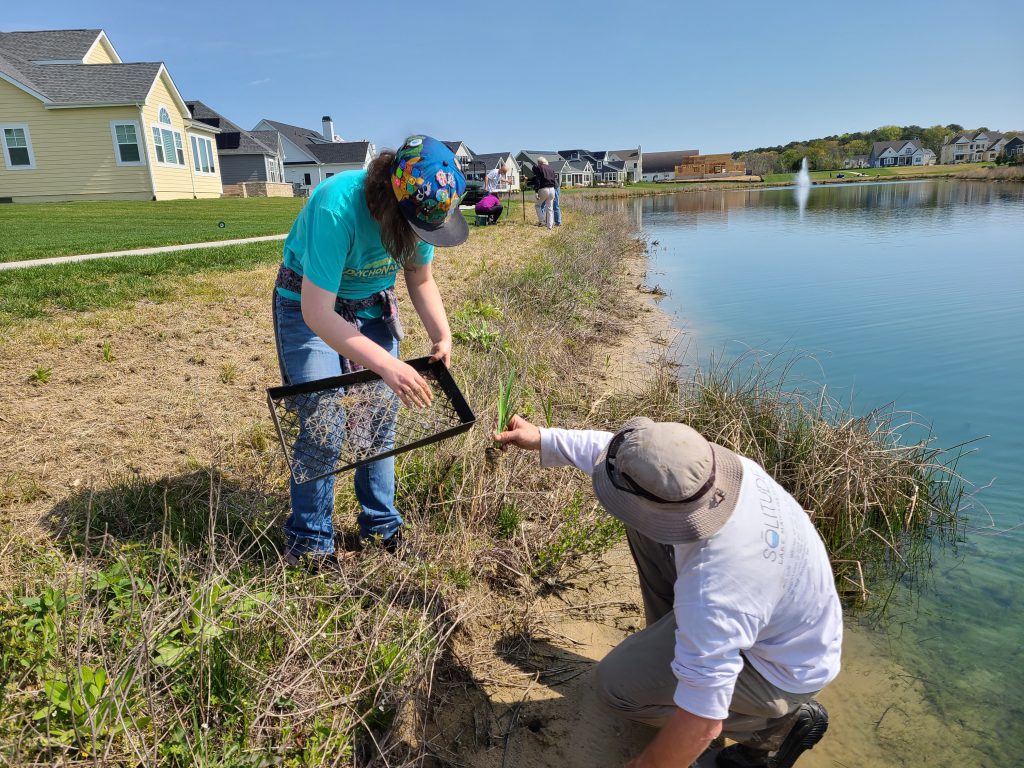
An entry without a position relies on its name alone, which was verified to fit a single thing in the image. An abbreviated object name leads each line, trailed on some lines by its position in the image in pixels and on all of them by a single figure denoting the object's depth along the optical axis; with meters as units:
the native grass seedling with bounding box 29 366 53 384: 4.45
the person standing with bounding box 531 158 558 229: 16.55
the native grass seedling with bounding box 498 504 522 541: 3.43
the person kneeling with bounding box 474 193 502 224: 17.16
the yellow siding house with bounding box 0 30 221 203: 21.06
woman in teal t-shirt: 2.27
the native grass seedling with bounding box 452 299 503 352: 5.95
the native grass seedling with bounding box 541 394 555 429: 4.04
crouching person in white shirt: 1.75
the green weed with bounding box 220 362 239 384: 4.88
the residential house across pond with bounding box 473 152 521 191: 67.69
